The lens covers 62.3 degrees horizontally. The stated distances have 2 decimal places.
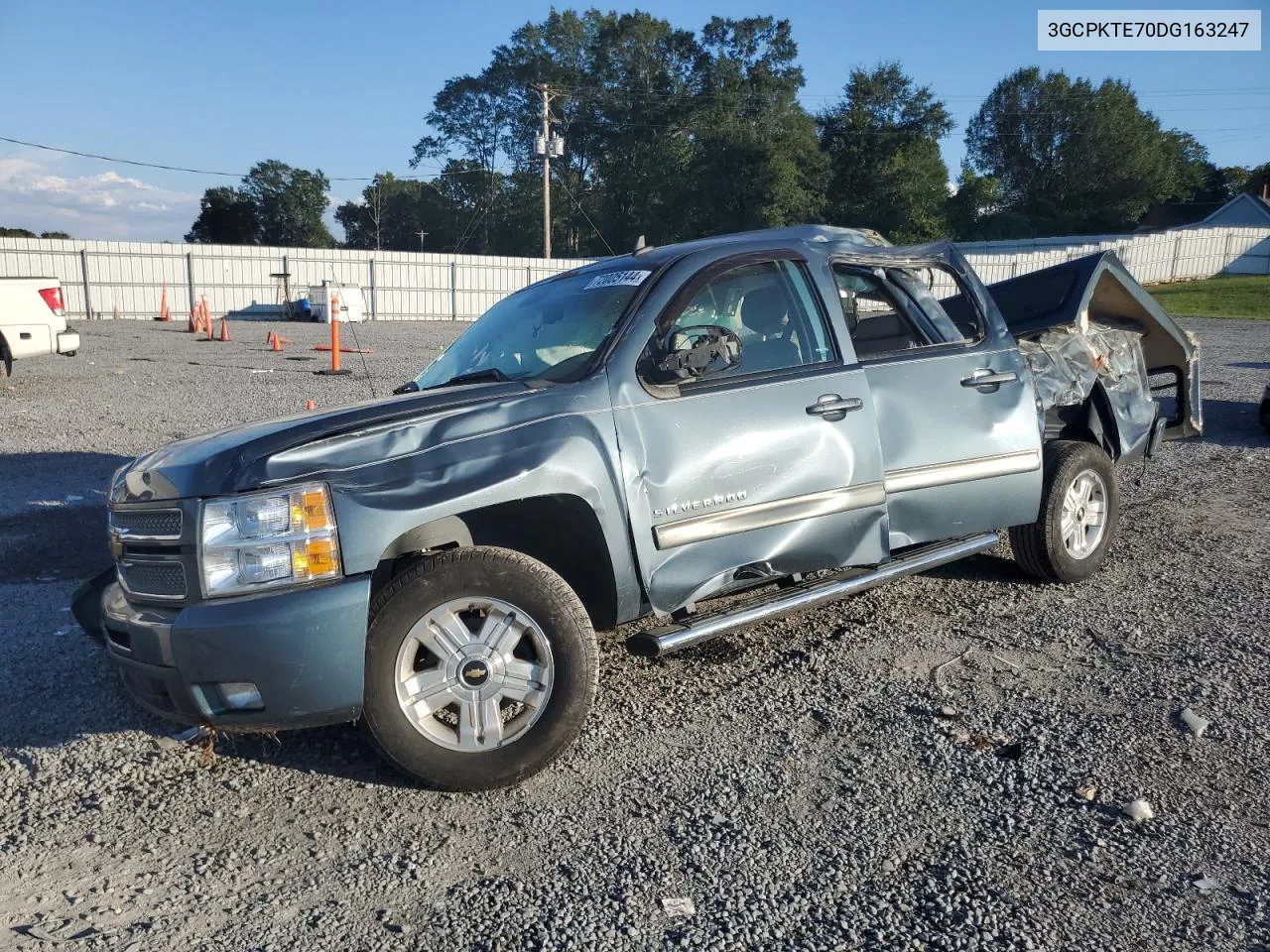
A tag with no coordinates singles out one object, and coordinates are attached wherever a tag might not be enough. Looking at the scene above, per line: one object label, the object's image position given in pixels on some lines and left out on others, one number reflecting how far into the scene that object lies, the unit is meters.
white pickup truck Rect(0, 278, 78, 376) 13.75
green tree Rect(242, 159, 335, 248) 74.04
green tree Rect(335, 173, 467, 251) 78.88
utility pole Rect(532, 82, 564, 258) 44.19
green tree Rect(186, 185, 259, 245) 70.19
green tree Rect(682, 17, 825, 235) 56.75
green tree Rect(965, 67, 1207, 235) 71.75
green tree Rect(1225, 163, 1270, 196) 76.60
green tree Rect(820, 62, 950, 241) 59.69
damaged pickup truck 3.36
